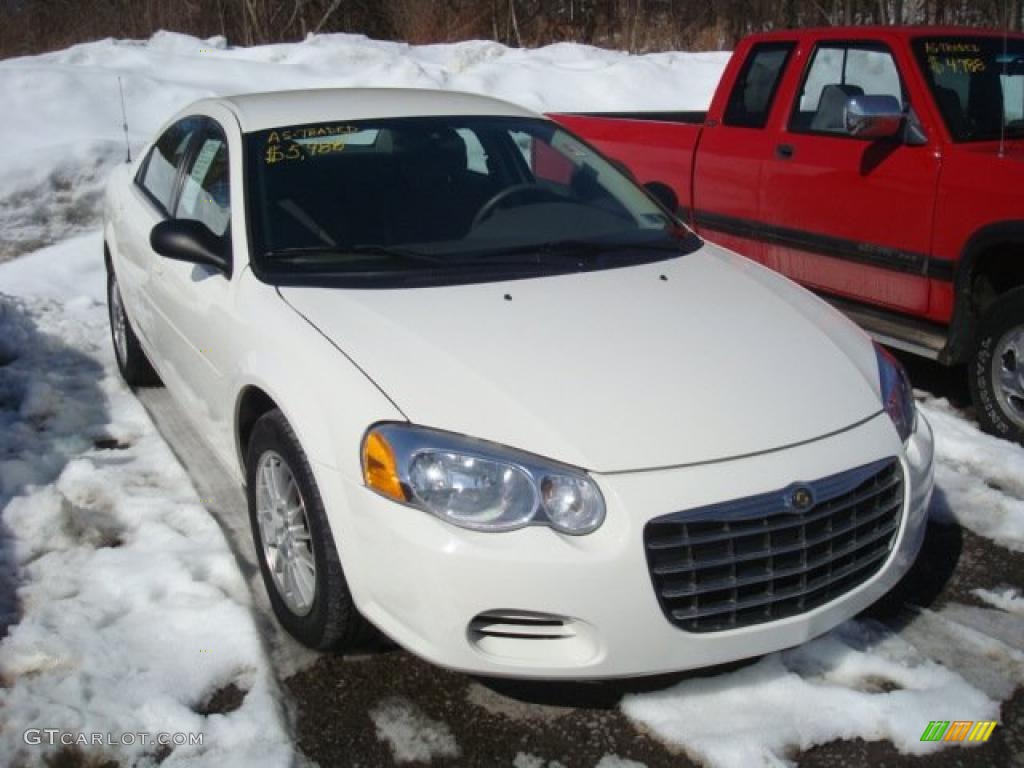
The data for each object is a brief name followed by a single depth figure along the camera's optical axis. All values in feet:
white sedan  8.73
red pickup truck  15.79
